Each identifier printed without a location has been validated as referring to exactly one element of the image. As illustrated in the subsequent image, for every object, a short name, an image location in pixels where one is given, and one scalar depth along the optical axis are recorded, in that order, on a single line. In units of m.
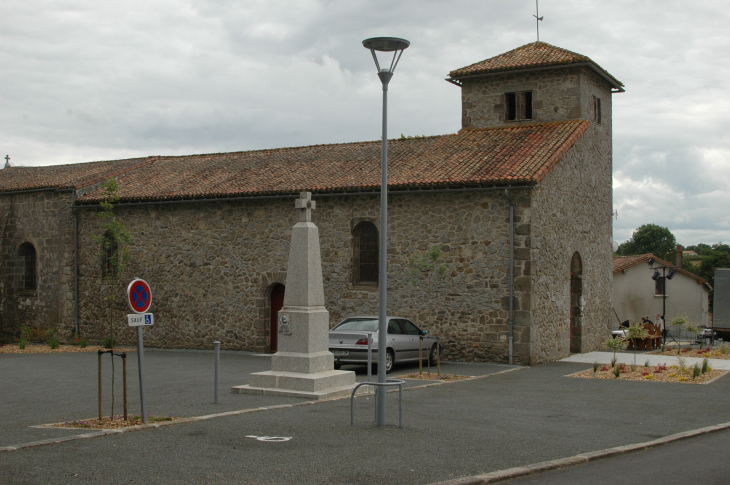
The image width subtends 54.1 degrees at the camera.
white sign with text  9.16
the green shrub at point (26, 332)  24.64
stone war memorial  12.17
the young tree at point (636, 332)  20.55
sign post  9.09
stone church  18.81
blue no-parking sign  9.03
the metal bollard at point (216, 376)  11.56
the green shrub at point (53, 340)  22.92
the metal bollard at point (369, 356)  13.55
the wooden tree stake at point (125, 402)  9.41
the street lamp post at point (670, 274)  24.62
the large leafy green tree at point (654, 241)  80.12
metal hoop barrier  9.07
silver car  16.17
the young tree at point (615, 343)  18.00
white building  38.81
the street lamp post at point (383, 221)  9.39
